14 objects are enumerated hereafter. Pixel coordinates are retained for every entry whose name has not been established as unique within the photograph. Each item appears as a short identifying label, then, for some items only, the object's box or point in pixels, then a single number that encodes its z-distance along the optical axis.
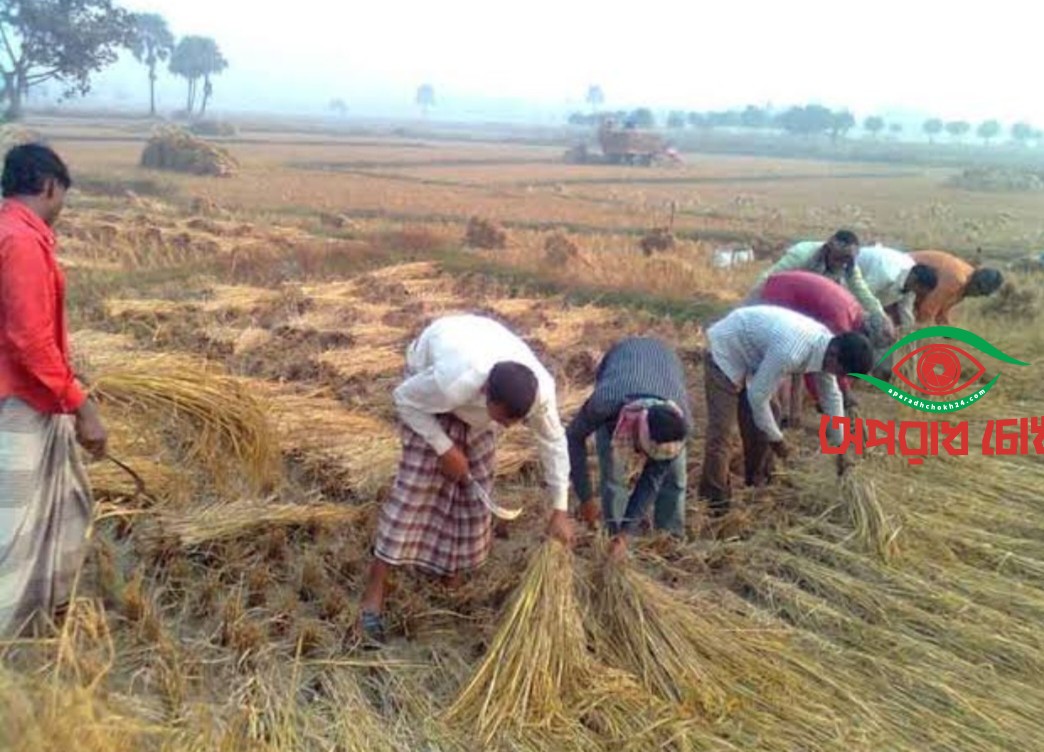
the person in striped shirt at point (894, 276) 5.98
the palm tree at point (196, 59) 73.44
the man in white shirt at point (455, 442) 3.09
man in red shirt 2.74
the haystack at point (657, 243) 13.22
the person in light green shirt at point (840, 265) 5.36
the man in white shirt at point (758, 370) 4.01
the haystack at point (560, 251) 10.91
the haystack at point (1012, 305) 8.50
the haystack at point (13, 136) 14.73
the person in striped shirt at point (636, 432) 3.47
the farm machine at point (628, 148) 41.66
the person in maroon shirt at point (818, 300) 4.85
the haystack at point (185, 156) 25.06
